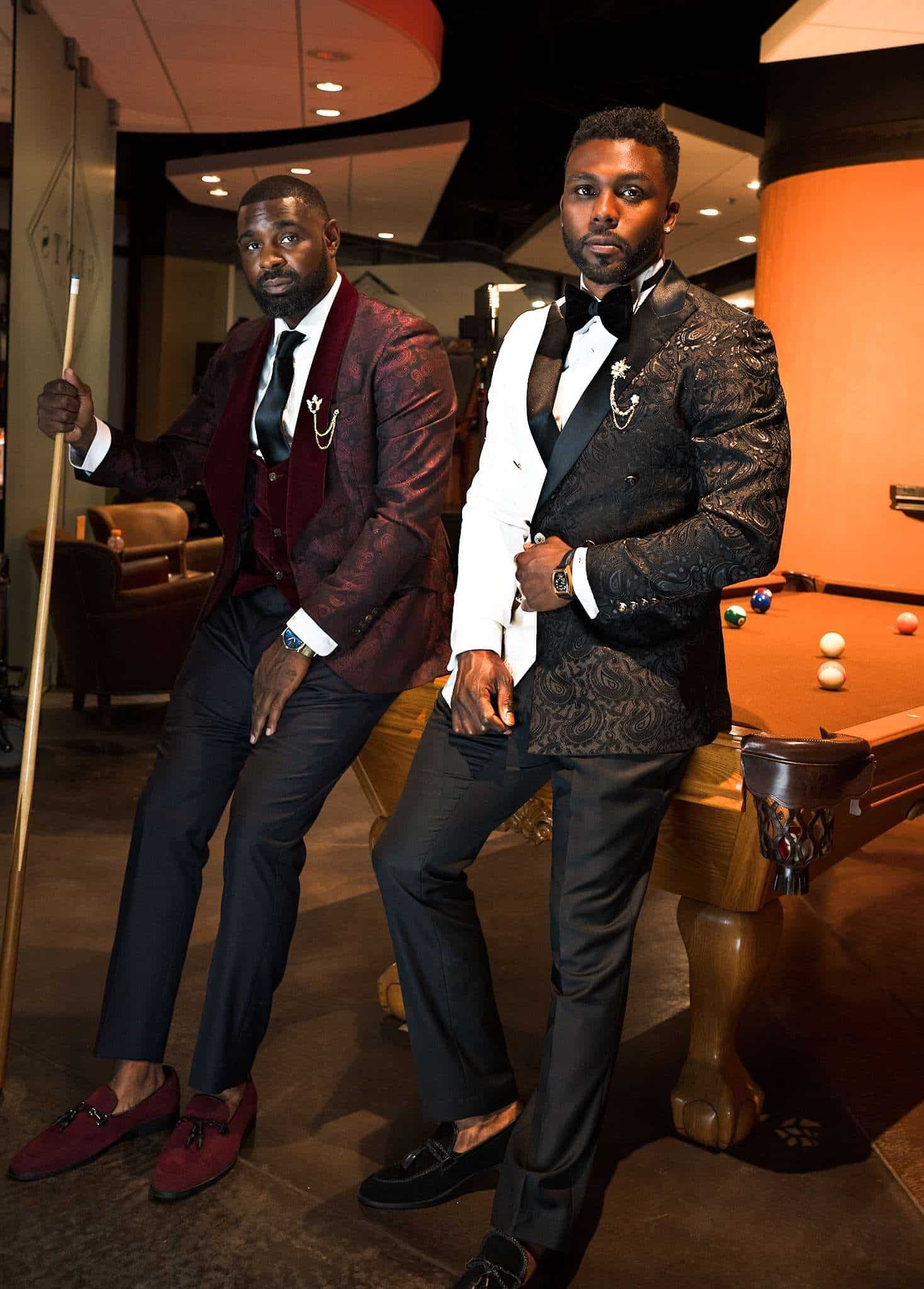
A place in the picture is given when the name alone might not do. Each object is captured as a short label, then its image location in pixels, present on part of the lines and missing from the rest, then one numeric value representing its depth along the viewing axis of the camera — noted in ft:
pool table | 7.38
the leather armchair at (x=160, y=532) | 23.15
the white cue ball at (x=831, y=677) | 9.19
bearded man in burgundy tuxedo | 7.38
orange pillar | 22.44
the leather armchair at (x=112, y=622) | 18.79
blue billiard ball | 12.81
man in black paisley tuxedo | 6.28
